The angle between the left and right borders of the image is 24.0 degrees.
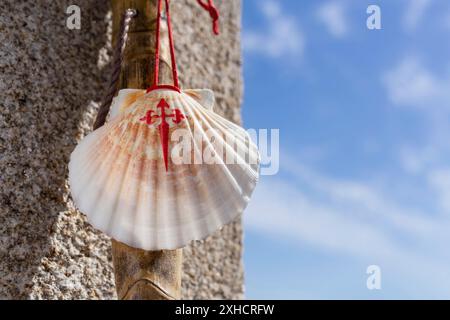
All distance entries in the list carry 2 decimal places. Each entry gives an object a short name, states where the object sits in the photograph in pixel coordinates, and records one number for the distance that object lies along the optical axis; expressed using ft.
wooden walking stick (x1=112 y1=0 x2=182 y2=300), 1.89
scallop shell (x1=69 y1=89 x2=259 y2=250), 1.88
